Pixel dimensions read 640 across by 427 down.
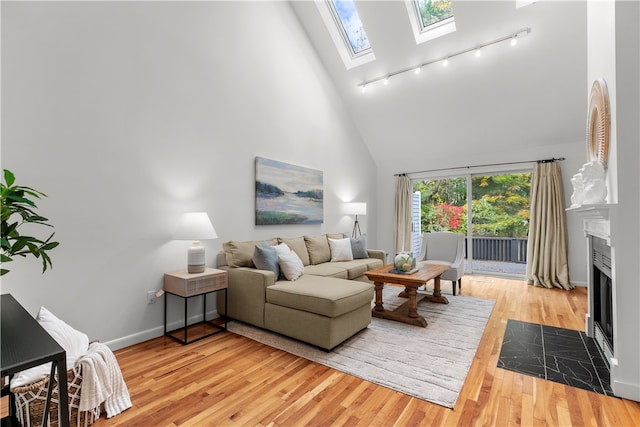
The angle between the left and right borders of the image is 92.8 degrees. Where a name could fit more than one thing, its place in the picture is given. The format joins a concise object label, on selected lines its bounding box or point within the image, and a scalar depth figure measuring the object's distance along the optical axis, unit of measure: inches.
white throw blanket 64.1
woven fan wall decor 85.9
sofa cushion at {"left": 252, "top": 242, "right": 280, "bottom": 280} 124.6
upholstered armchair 165.5
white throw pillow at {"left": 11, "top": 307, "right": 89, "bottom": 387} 62.9
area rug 80.8
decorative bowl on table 134.5
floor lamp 217.5
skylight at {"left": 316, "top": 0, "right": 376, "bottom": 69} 177.8
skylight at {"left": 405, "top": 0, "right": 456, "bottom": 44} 160.7
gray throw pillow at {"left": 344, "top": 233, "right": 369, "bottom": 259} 189.8
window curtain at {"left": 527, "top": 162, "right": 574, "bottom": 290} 189.6
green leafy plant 44.3
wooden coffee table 124.3
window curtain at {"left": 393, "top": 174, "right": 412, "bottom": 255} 251.9
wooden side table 106.7
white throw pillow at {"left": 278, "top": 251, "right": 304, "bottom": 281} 125.9
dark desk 32.6
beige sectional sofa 99.2
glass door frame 210.2
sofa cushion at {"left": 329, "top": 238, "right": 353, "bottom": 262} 179.0
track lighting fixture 151.1
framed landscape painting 155.6
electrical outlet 110.8
